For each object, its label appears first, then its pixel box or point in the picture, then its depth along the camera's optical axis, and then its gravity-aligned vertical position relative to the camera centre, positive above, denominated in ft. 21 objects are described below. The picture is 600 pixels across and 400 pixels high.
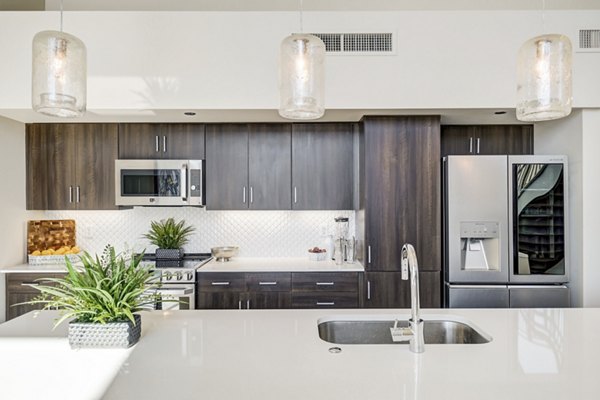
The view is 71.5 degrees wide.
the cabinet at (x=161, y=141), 12.60 +1.76
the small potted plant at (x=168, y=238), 12.94 -1.24
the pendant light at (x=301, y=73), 5.65 +1.72
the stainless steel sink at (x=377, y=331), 6.56 -2.12
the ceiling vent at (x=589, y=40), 10.47 +3.98
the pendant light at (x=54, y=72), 5.57 +1.71
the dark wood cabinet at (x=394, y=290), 11.14 -2.47
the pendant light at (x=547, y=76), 5.62 +1.67
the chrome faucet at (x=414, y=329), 5.13 -1.63
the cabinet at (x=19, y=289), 11.62 -2.51
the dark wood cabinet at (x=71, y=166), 12.65 +1.01
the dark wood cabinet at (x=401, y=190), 11.13 +0.23
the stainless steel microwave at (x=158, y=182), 12.41 +0.50
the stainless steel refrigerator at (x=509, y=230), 10.73 -0.81
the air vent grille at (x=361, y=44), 10.46 +3.90
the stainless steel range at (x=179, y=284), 11.35 -2.34
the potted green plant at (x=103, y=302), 5.22 -1.33
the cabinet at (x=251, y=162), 12.66 +1.12
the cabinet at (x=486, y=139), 12.78 +1.82
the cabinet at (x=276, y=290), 11.47 -2.52
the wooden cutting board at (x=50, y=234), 12.78 -1.10
